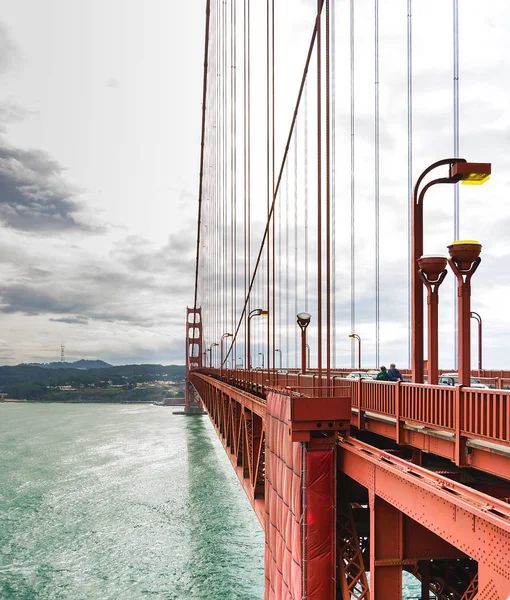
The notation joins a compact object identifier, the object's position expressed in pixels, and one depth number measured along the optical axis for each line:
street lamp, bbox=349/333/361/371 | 33.02
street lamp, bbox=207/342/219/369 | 67.01
